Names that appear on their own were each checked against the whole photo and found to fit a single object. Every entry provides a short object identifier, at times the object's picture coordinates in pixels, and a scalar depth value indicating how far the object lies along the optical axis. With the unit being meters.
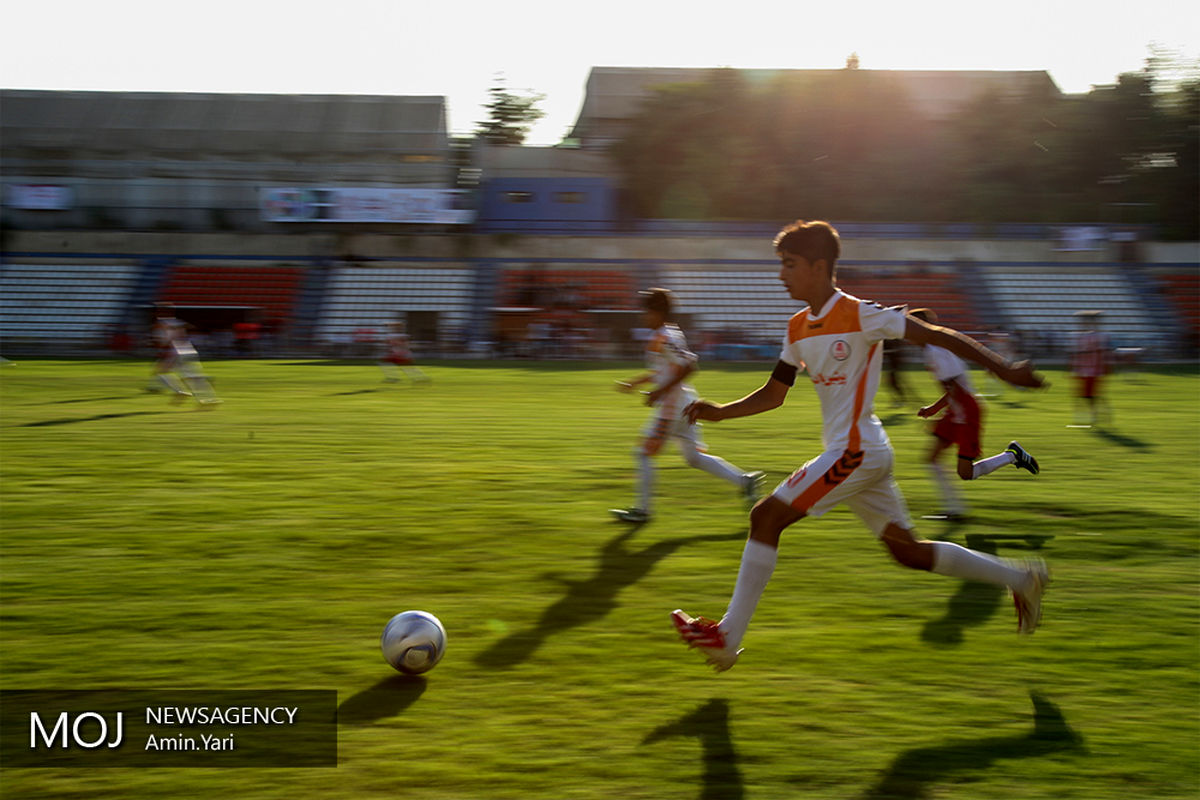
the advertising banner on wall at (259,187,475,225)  47.44
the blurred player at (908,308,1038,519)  9.17
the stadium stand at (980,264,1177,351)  41.09
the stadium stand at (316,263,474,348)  42.09
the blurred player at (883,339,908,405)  17.16
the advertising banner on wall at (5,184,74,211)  48.94
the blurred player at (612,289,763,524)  8.76
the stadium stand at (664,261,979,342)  42.23
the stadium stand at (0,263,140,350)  41.09
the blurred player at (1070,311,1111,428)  18.42
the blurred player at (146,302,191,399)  20.38
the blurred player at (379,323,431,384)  26.91
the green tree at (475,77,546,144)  77.69
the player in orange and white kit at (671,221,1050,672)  4.86
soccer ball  5.04
